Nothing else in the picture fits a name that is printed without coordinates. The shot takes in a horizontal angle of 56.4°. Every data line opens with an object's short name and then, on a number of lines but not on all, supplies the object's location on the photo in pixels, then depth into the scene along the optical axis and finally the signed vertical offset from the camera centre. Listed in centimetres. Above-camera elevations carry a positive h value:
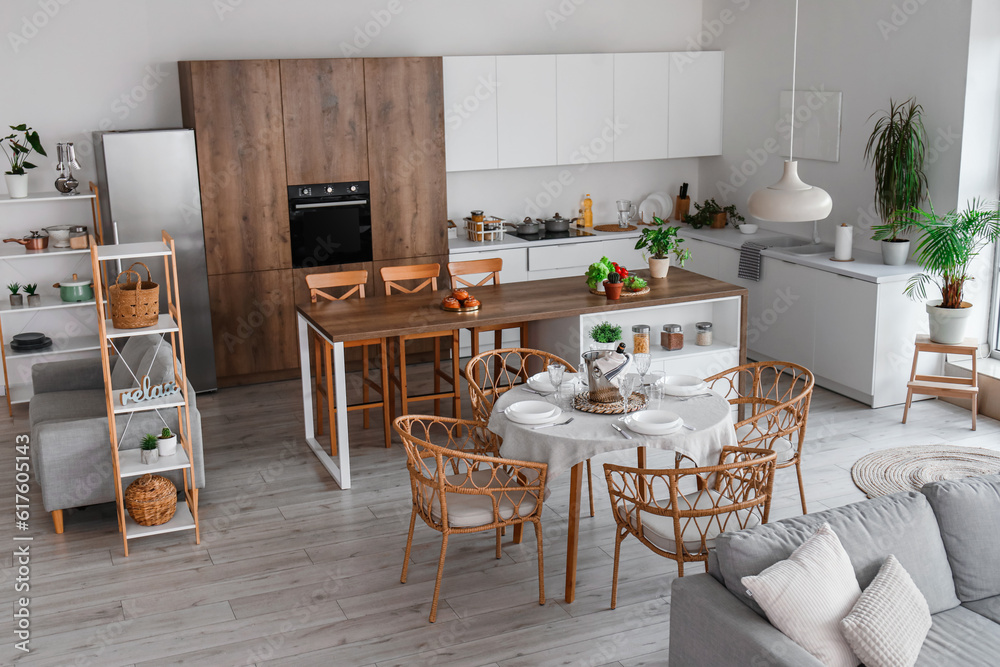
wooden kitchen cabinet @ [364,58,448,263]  695 +1
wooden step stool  606 -154
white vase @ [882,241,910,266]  643 -70
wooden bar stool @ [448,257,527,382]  644 -79
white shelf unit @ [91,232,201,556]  445 -125
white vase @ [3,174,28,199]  628 -13
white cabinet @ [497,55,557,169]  751 +37
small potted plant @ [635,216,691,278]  609 -61
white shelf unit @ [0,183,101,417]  627 -108
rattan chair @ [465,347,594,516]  469 -132
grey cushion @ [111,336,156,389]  520 -110
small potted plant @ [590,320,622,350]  566 -107
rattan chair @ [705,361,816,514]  429 -127
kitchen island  529 -93
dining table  394 -120
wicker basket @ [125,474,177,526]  466 -166
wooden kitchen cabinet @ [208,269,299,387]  691 -120
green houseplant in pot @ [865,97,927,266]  629 -18
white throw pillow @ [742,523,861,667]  289 -139
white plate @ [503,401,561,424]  409 -113
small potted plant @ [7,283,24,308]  632 -89
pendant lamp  400 -21
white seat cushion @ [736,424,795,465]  451 -143
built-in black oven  692 -47
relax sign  457 -112
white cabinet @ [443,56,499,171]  736 +37
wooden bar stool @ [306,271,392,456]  589 -128
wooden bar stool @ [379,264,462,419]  591 -130
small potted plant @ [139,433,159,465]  470 -143
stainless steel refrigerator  635 -24
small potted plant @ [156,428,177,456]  469 -139
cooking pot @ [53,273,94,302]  635 -85
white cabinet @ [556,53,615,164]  773 +39
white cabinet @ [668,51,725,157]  816 +44
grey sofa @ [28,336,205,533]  470 -141
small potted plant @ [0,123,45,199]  623 +0
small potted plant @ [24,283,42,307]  641 -90
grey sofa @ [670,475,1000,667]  294 -143
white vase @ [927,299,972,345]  605 -112
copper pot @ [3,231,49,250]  628 -51
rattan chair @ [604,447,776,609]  365 -145
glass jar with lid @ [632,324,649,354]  569 -110
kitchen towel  725 -84
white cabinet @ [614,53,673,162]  792 +42
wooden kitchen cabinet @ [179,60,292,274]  654 +2
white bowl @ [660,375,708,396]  444 -110
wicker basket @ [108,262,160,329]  442 -67
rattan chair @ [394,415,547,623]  388 -143
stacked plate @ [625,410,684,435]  396 -114
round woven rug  496 -175
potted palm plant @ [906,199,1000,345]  592 -69
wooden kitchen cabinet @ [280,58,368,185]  672 +29
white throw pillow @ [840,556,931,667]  289 -147
